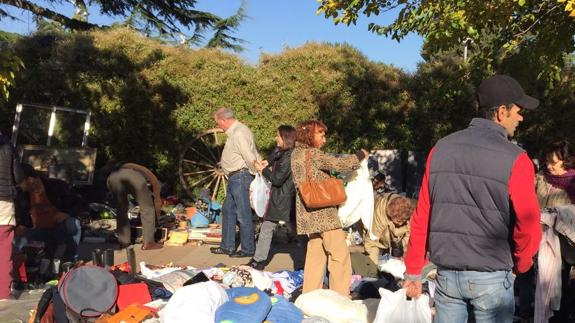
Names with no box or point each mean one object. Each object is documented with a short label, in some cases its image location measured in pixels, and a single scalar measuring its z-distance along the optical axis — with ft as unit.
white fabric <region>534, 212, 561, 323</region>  14.70
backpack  15.20
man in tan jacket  19.49
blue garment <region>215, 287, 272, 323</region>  14.32
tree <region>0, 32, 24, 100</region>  19.58
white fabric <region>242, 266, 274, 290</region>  18.92
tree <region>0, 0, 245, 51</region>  52.49
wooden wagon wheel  38.37
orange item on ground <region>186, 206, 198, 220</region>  33.21
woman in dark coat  20.31
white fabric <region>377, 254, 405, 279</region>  18.62
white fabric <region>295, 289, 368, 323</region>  15.11
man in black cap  8.41
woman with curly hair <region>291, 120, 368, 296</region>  16.96
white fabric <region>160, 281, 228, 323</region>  14.25
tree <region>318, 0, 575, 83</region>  21.98
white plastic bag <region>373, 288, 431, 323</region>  10.27
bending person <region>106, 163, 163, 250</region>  26.27
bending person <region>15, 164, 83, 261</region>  20.97
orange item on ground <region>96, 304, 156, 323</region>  14.80
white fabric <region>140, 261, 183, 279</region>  20.07
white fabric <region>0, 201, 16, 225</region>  18.08
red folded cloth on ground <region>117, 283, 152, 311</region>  16.25
